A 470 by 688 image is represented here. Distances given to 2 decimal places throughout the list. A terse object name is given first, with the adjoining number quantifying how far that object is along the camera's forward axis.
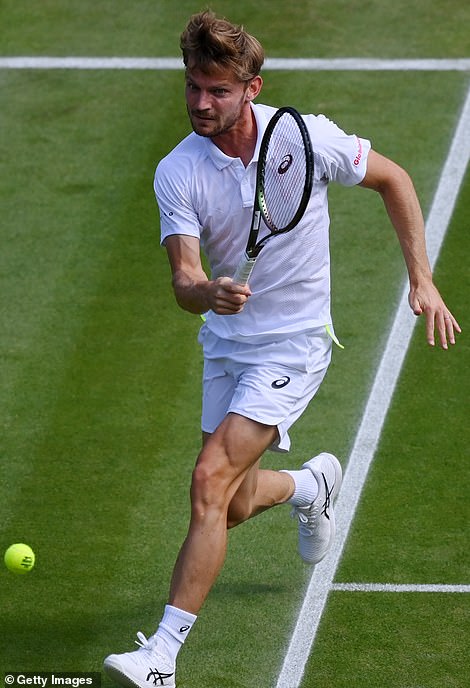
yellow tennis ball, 14.46
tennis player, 12.75
